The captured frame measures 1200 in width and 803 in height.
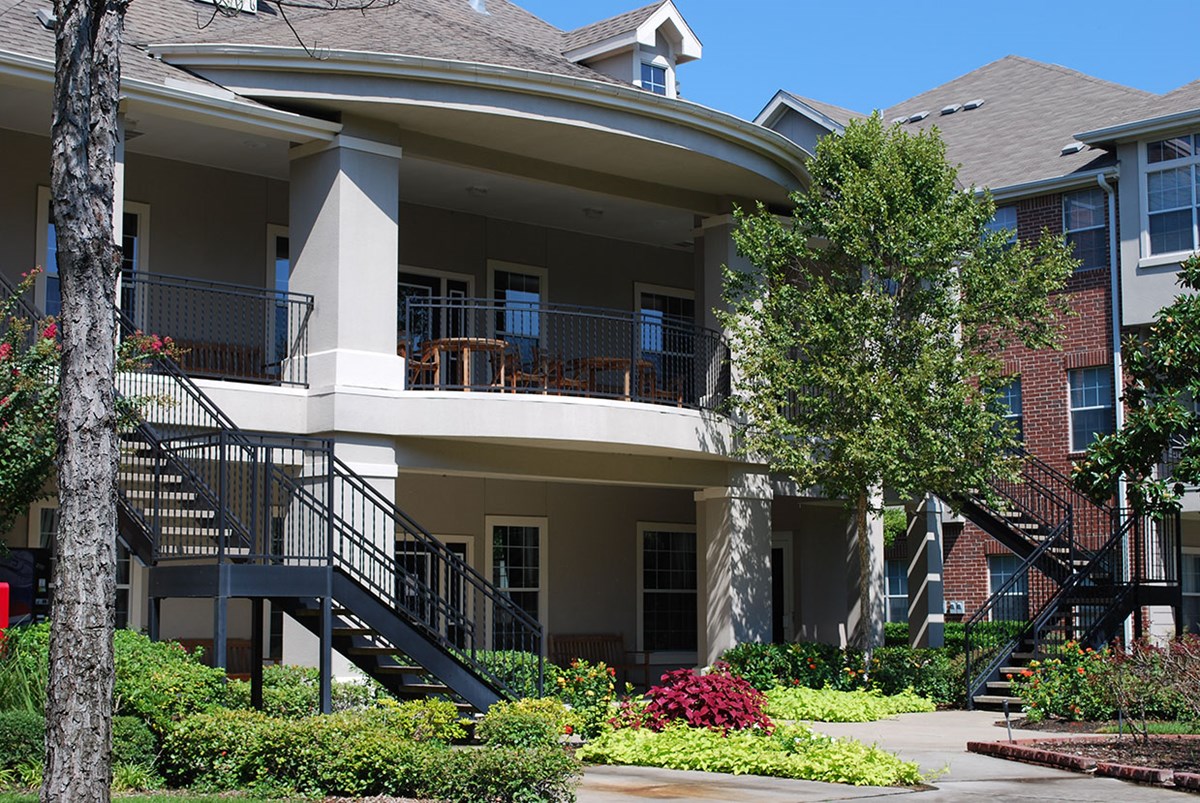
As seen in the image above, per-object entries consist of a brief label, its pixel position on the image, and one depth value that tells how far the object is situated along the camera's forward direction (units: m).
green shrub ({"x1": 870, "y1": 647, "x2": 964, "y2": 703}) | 21.22
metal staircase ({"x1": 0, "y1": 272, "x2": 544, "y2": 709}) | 13.98
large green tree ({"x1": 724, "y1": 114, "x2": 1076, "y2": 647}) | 20.22
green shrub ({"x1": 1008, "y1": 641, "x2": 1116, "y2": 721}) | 17.77
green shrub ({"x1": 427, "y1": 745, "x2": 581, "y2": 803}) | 10.62
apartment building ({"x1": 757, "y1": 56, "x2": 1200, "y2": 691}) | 28.25
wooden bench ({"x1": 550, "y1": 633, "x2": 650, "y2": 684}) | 23.56
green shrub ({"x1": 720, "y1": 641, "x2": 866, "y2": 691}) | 20.77
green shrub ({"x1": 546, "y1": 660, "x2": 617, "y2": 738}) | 15.26
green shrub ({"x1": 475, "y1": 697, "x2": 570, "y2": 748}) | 12.26
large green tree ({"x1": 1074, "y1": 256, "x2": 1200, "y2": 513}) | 17.28
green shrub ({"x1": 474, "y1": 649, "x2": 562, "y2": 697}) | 16.27
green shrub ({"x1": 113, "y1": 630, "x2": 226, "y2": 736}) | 12.01
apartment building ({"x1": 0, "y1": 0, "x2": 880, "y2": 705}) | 16.05
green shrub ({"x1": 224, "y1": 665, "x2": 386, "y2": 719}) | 13.55
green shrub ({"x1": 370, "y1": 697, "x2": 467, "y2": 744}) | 12.45
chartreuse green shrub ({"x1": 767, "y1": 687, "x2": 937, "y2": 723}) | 19.08
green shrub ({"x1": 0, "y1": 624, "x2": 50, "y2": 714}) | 12.06
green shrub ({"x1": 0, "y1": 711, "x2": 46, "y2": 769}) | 11.20
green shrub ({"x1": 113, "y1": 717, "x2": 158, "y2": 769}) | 11.57
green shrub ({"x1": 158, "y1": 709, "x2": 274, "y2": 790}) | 11.49
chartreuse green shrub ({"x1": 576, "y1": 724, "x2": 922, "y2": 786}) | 12.70
